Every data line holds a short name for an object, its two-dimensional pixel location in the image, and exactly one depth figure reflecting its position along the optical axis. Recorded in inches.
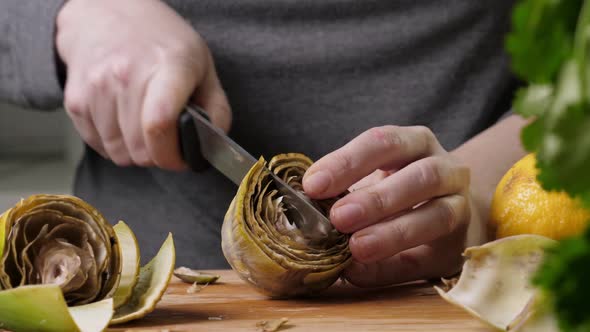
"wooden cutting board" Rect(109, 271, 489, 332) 31.6
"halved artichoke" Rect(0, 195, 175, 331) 31.1
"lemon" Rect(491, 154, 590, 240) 36.2
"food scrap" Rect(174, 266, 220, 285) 42.7
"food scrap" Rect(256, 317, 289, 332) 30.9
